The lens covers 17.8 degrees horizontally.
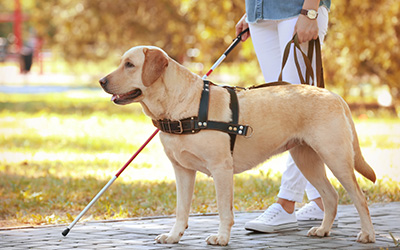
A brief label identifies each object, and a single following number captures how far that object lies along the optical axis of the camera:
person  10.07
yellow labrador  8.93
